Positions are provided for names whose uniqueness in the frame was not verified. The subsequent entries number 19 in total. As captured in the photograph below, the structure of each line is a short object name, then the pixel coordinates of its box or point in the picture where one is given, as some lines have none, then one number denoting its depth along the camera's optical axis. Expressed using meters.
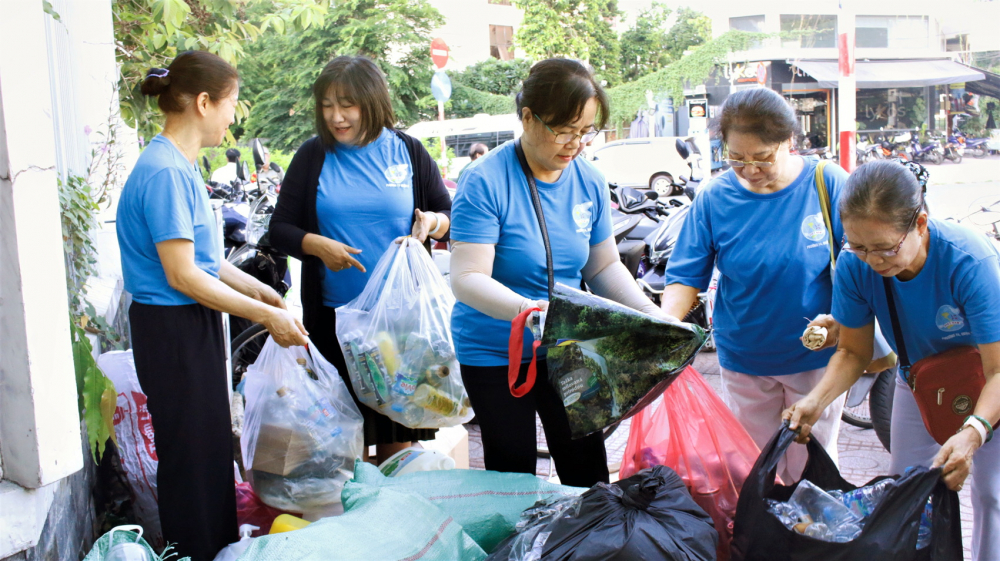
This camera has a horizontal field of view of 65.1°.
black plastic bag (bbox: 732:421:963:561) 1.65
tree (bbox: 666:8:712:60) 35.25
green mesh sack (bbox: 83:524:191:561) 1.63
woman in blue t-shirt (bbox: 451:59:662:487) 2.04
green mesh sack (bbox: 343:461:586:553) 2.14
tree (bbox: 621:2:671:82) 35.16
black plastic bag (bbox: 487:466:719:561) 1.65
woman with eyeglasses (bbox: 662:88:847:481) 2.30
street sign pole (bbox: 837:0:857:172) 8.13
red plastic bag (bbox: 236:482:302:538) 2.70
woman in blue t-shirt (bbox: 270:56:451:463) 2.95
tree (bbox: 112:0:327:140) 3.82
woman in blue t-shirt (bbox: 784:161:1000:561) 1.81
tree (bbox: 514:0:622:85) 32.47
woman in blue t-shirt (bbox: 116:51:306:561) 2.12
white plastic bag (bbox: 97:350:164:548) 2.75
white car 20.27
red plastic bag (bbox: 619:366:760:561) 2.08
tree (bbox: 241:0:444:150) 27.05
